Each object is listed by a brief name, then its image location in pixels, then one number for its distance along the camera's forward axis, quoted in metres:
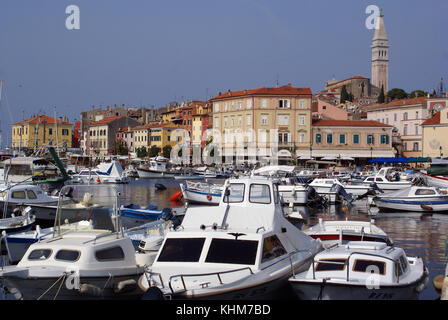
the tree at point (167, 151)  101.58
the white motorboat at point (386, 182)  46.00
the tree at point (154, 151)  104.82
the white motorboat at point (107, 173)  61.59
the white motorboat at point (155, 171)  76.33
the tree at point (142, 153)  107.86
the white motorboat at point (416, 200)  33.28
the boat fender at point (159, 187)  53.05
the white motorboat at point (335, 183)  40.66
